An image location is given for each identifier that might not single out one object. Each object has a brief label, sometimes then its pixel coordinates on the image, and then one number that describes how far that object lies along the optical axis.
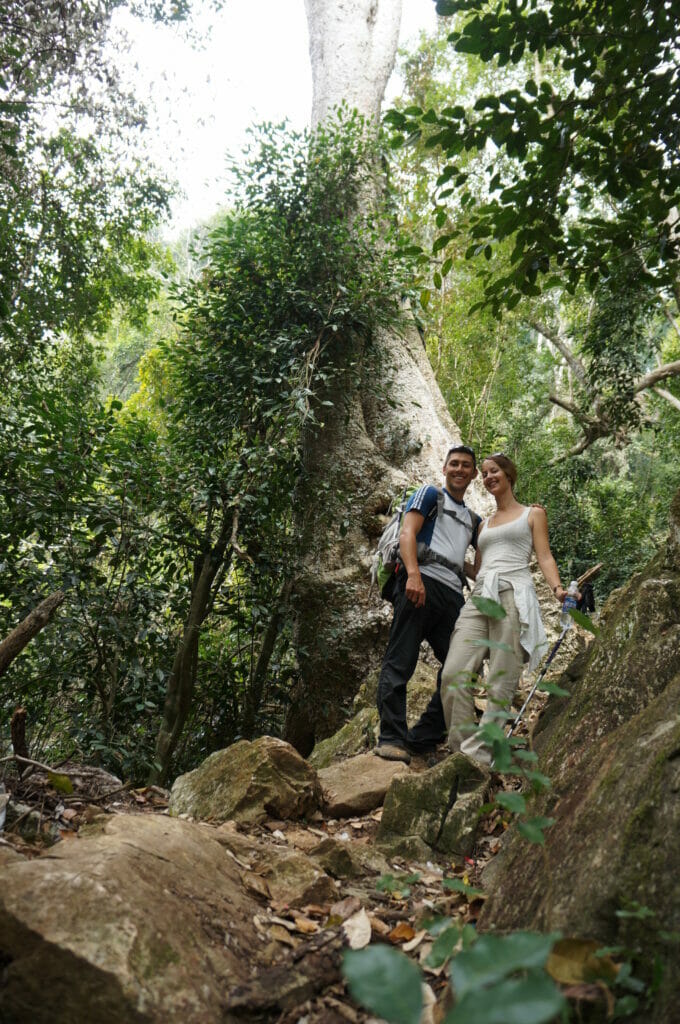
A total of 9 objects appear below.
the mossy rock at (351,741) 4.72
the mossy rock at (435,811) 2.91
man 4.05
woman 3.62
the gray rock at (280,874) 2.24
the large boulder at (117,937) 1.37
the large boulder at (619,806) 1.44
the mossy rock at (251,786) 3.13
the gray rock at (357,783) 3.43
